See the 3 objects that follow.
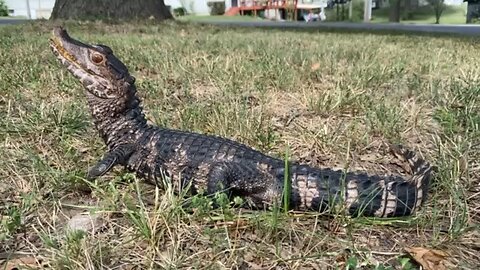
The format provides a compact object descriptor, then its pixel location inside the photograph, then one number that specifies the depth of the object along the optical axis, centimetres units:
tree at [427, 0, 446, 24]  2544
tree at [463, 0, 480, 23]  2447
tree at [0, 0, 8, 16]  3145
